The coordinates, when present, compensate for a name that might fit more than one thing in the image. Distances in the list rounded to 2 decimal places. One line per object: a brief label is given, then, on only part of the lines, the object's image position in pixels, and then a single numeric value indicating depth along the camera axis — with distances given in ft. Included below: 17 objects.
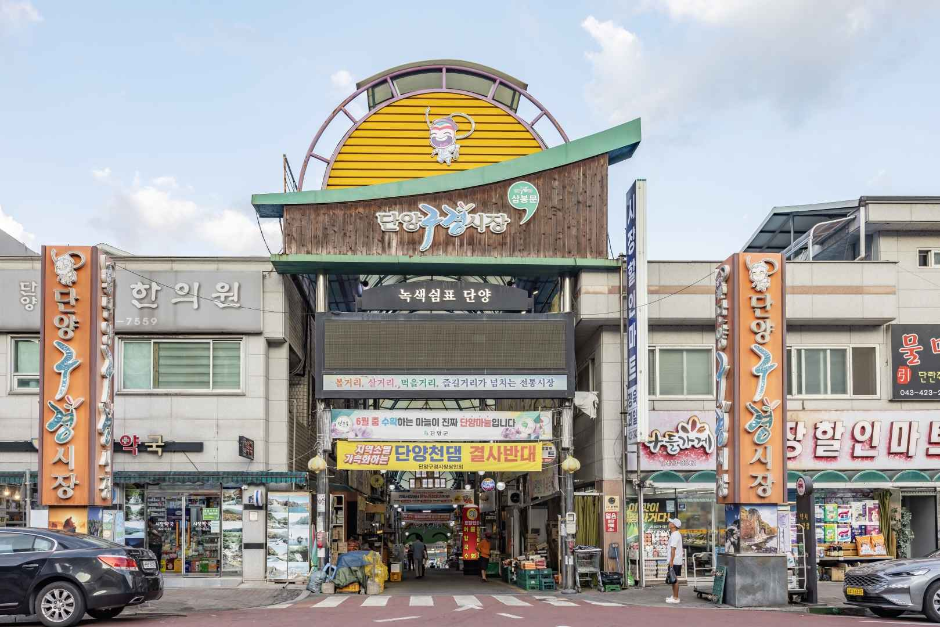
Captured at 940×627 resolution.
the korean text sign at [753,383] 74.13
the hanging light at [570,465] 89.10
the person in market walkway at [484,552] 118.16
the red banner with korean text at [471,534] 126.31
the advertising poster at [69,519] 74.49
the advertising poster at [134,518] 94.07
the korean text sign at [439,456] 90.33
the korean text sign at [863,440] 96.17
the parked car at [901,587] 59.26
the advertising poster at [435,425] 91.45
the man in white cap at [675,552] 73.80
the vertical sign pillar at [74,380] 75.36
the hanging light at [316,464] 87.30
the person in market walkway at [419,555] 122.11
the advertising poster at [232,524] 93.71
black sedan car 52.85
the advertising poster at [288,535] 92.43
